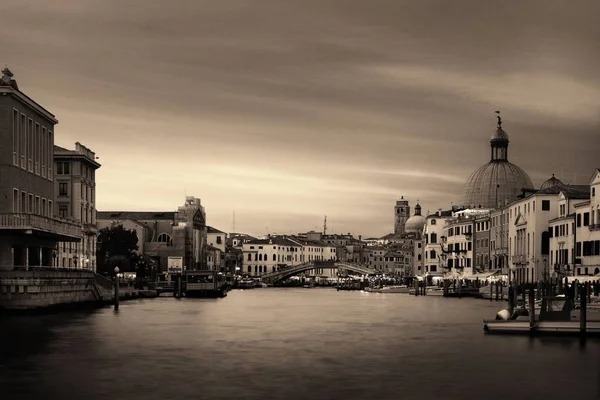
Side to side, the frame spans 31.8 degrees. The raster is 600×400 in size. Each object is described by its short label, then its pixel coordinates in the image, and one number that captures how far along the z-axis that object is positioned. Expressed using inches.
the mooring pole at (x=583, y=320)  1512.1
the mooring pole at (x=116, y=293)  2315.9
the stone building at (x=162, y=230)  5201.8
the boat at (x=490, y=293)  3266.2
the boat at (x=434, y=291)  4069.4
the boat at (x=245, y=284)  5767.7
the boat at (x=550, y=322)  1537.9
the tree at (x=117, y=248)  4136.3
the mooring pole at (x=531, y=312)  1496.6
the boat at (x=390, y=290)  4708.4
